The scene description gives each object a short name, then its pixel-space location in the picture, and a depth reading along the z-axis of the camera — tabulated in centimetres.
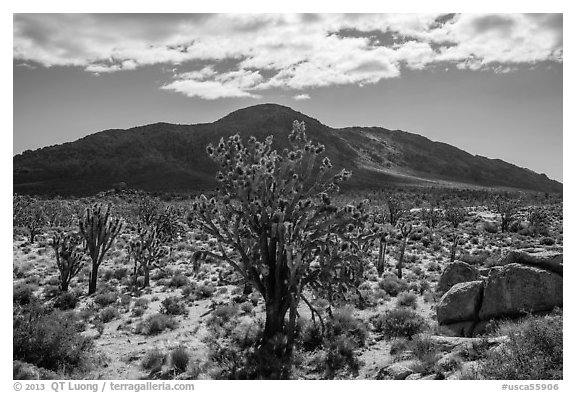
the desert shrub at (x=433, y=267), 2335
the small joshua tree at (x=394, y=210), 4282
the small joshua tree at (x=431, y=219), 4128
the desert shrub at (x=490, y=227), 4026
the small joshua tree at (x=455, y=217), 4308
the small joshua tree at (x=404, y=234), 2176
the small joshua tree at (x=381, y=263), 2226
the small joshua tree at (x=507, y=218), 4016
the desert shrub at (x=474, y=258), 2362
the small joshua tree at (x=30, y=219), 3000
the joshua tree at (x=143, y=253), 1888
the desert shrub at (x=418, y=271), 2208
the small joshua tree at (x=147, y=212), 4118
